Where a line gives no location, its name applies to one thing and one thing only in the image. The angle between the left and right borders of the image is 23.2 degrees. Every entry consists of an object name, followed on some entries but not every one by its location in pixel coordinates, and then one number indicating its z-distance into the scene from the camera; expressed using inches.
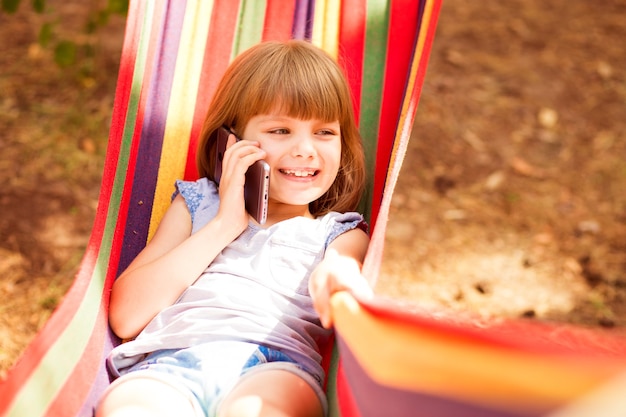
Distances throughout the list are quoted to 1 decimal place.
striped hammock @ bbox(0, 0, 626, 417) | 50.6
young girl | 60.8
